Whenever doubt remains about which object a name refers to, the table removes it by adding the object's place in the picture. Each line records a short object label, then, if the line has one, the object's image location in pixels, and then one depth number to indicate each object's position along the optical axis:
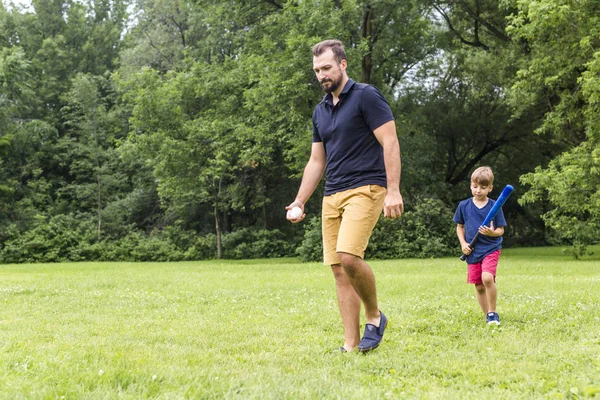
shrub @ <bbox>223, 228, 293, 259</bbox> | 29.34
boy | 6.24
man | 4.77
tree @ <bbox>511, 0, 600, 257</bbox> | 19.02
